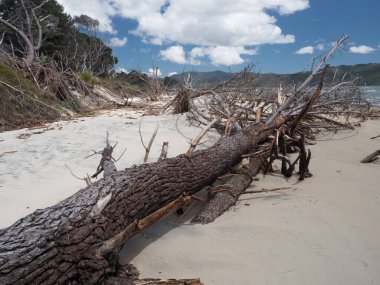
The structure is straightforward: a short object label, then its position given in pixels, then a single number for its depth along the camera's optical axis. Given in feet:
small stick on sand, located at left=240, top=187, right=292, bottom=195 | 9.86
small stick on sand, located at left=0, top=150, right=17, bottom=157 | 13.67
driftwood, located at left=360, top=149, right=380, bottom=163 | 14.32
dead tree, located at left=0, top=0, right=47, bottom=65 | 30.69
